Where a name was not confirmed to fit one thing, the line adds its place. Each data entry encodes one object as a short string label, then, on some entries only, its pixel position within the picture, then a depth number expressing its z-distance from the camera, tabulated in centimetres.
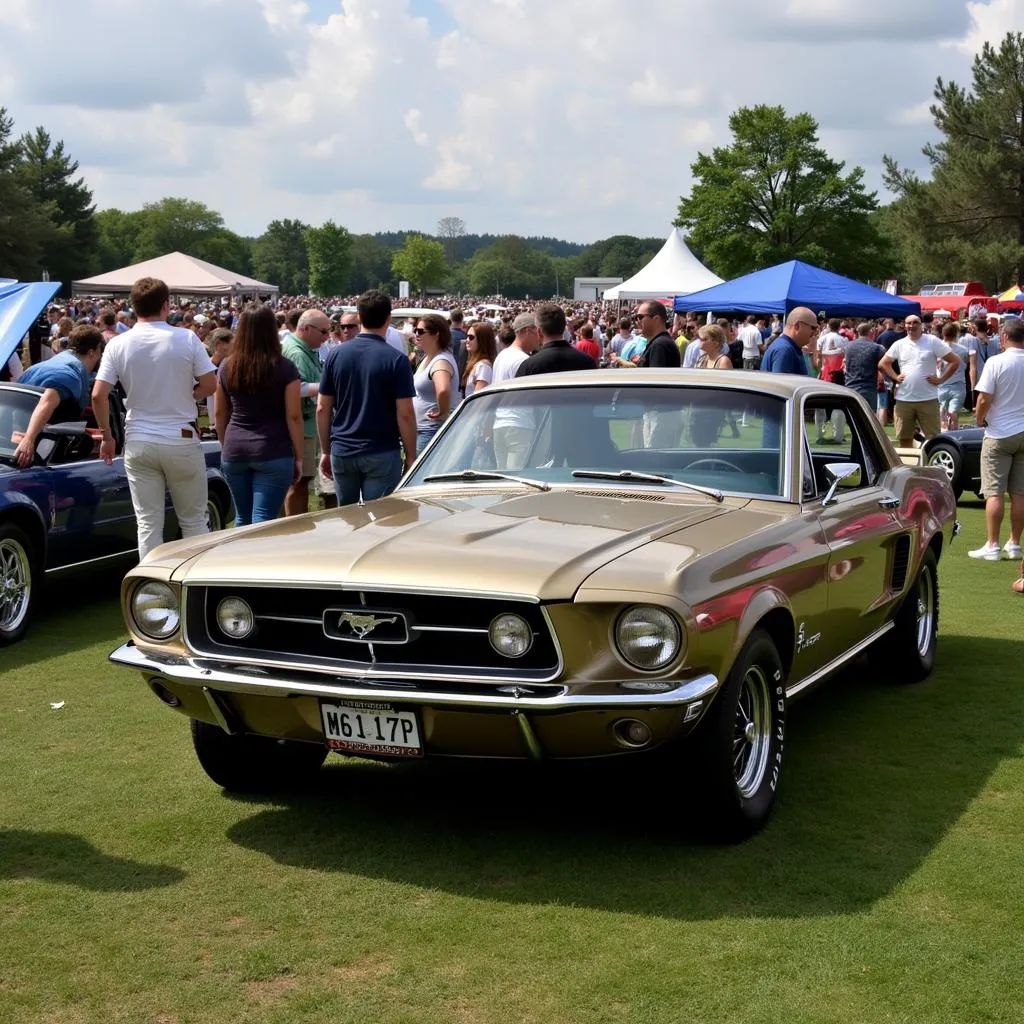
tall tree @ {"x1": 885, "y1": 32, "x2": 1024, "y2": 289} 6341
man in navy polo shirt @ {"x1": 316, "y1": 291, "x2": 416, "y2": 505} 808
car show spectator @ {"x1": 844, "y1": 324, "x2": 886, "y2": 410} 1856
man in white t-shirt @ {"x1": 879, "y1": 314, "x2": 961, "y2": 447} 1592
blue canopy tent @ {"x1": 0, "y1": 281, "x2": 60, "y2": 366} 1059
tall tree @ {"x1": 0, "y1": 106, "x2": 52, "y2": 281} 7719
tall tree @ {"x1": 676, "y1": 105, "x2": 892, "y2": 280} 8569
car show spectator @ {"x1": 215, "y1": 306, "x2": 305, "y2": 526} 848
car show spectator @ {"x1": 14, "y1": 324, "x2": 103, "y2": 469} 867
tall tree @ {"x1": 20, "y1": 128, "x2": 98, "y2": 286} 10231
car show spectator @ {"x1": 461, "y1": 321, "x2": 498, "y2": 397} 1116
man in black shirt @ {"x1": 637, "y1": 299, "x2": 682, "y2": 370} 1152
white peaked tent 3734
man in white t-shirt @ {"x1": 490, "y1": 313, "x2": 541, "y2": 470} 602
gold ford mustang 433
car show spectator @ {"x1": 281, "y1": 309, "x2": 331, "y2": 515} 1143
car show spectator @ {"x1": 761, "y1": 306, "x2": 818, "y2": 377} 1101
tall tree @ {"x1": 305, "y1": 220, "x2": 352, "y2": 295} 18250
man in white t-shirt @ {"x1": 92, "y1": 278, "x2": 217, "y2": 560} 793
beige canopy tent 3153
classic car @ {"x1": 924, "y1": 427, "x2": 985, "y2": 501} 1515
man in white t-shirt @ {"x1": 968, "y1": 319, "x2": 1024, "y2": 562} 1036
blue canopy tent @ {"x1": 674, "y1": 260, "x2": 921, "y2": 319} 2634
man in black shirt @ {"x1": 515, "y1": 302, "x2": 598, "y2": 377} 928
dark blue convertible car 845
